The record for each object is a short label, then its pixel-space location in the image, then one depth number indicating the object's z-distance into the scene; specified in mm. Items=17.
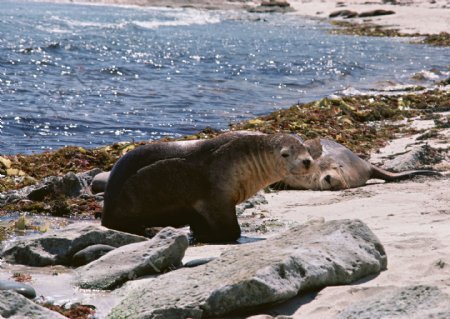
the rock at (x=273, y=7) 114162
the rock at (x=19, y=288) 10258
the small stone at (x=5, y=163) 20219
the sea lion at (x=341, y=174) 18578
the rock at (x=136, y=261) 11102
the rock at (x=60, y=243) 12430
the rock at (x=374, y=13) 94062
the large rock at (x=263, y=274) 9219
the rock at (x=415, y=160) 20031
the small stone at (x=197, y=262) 11380
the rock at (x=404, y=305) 8250
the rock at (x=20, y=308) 8959
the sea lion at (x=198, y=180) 14164
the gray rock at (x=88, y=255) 12391
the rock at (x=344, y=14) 97625
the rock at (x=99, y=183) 18094
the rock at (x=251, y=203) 16244
